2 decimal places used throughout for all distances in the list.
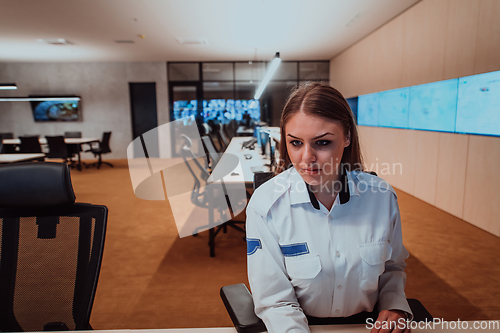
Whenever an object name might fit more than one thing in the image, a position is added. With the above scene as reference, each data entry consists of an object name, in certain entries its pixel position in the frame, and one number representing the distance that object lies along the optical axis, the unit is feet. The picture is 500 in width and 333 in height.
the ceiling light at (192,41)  22.73
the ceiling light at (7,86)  24.58
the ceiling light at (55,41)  22.44
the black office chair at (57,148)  25.35
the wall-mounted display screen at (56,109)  32.14
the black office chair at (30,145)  23.71
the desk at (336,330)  2.81
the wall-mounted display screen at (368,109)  21.09
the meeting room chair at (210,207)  9.87
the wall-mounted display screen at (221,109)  32.50
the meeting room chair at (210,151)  12.57
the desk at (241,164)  9.40
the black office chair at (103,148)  27.71
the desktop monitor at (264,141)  13.23
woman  3.19
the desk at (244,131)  30.50
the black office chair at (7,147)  24.56
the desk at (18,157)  14.98
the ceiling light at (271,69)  16.06
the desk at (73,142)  25.94
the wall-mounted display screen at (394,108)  17.12
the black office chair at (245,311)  2.93
